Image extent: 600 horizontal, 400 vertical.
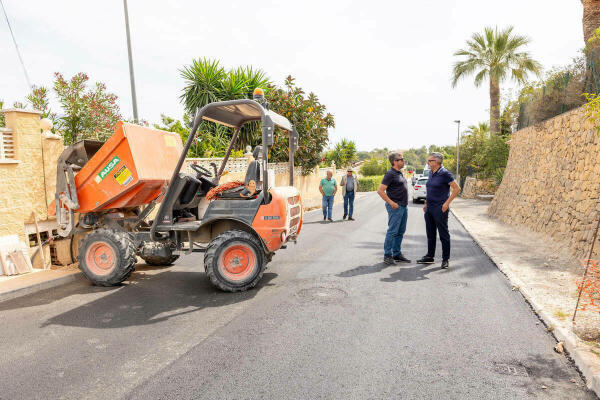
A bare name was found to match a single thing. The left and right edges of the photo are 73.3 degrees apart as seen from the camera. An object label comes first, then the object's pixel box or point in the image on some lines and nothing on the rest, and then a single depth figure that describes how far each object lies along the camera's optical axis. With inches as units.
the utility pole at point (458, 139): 1229.5
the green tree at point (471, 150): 1143.1
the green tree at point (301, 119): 799.7
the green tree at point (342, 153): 1590.8
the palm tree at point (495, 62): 1024.2
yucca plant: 772.0
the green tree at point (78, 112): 425.7
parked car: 914.6
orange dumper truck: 221.1
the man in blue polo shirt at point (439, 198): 271.3
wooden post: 272.4
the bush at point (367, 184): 1706.4
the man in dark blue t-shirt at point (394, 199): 282.0
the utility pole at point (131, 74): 458.1
